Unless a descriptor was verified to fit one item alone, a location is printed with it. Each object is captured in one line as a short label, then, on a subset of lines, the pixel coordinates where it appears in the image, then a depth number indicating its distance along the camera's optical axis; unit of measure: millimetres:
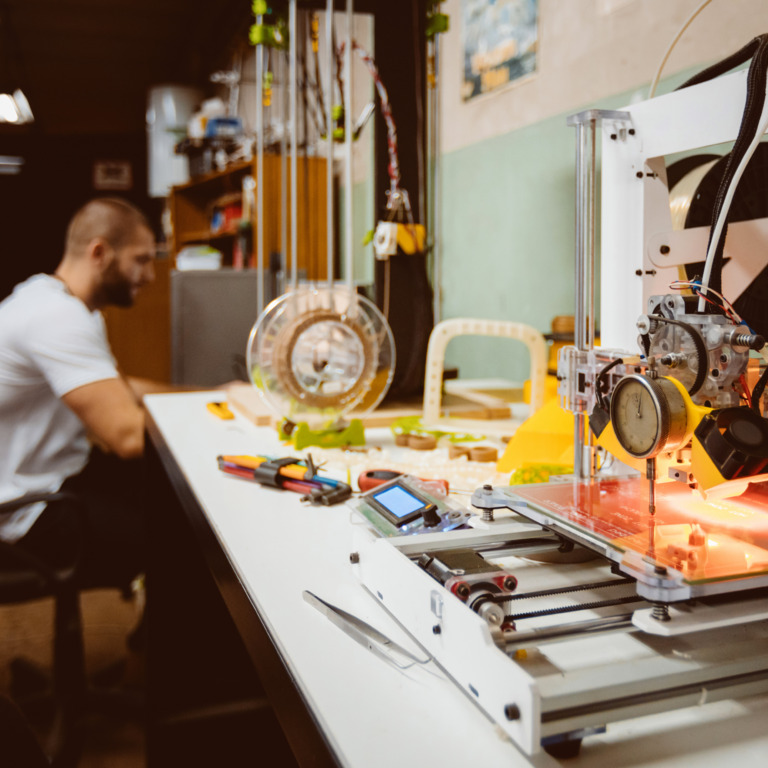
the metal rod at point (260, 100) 1805
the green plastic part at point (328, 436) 1304
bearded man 1707
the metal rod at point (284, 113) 1970
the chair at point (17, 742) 759
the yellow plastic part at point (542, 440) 1102
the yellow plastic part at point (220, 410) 1601
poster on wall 1985
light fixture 5883
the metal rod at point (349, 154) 1374
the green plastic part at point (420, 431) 1382
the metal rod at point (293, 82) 1603
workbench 453
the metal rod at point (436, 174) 1724
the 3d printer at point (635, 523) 467
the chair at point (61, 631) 1479
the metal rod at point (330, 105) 1431
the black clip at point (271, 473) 1037
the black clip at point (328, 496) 973
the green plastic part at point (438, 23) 1701
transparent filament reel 1353
